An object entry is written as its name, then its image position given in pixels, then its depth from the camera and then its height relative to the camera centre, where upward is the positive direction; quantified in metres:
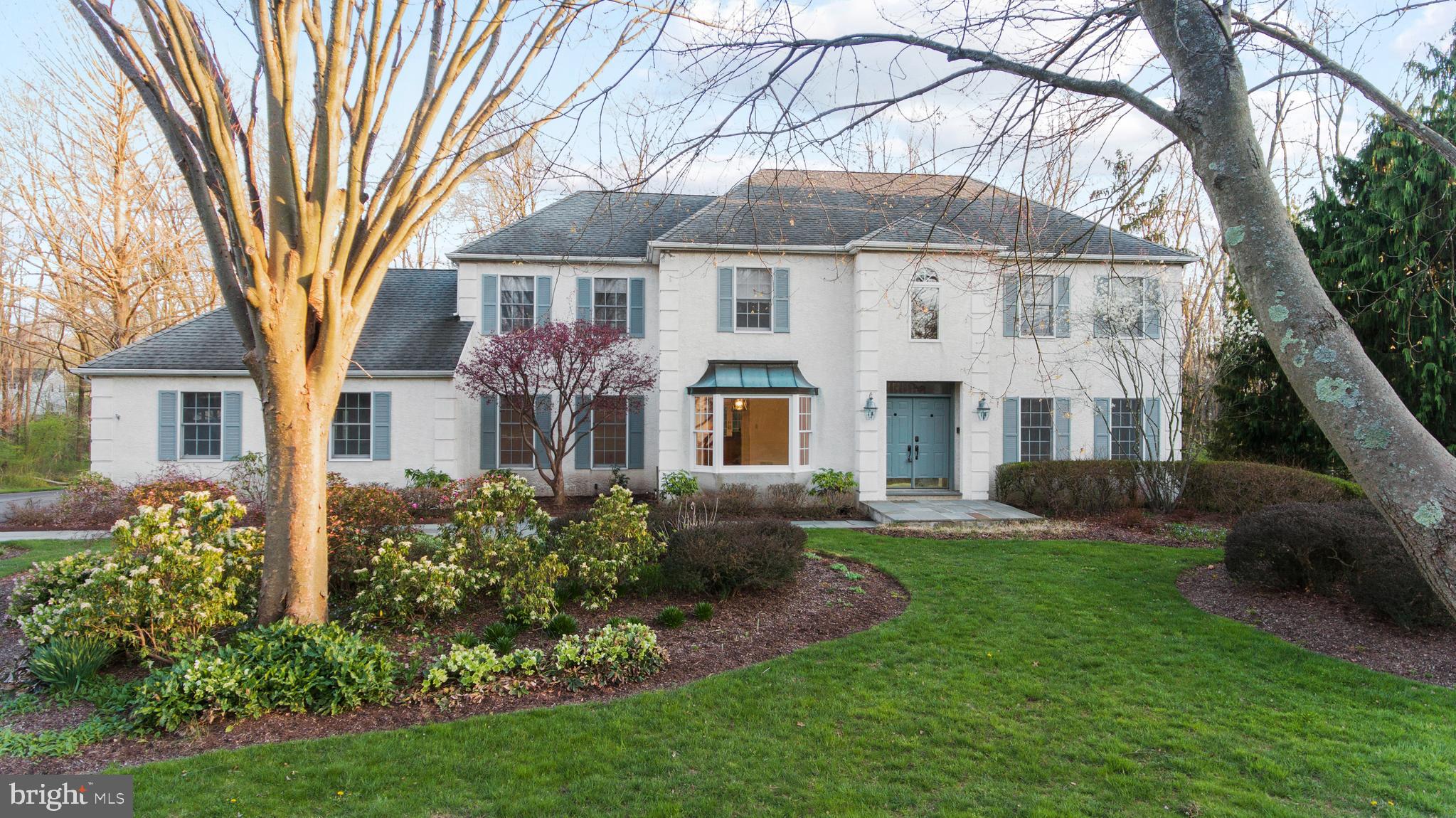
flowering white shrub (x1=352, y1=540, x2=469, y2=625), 5.81 -1.44
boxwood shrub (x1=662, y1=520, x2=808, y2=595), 6.95 -1.46
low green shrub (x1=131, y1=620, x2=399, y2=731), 4.33 -1.68
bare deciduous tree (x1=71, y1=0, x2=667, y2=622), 4.99 +1.71
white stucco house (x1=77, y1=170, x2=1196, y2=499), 14.36 +1.04
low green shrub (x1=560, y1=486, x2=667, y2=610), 6.65 -1.33
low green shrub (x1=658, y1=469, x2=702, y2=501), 13.99 -1.43
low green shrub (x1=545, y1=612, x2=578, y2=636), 5.92 -1.77
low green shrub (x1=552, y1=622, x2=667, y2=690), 5.14 -1.80
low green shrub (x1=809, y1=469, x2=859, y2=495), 14.38 -1.40
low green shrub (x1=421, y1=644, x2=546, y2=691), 4.86 -1.77
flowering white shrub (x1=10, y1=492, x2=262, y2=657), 4.90 -1.28
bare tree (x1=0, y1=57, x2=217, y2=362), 20.19 +5.55
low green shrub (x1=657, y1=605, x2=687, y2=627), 6.22 -1.78
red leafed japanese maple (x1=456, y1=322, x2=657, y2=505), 12.92 +0.71
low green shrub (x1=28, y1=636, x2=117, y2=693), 4.81 -1.68
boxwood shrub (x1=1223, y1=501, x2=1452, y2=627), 6.28 -1.45
